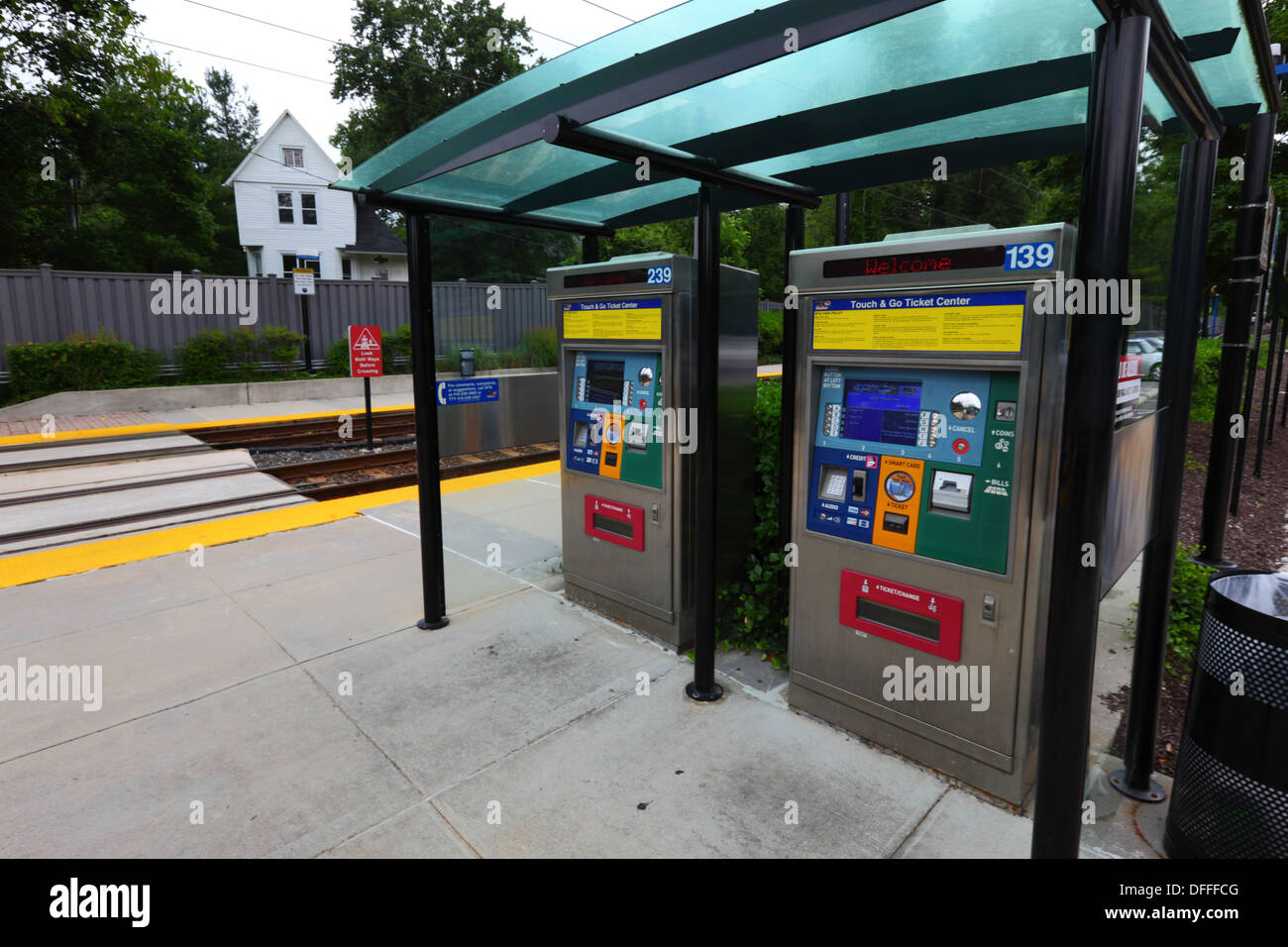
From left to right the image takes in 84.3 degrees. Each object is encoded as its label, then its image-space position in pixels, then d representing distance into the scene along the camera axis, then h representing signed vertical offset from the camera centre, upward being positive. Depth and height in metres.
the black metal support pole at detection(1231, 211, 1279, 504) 7.01 -0.92
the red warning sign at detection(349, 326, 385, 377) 10.95 +0.04
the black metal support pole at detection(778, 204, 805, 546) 4.09 -0.30
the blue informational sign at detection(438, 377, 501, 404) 5.06 -0.27
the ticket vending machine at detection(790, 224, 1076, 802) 2.72 -0.56
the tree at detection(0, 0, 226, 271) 17.00 +6.26
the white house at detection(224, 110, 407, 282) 30.92 +6.34
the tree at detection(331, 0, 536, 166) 34.88 +14.25
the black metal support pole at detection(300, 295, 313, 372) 18.34 +0.46
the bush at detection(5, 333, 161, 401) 13.95 -0.27
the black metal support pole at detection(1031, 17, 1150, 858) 1.65 -0.22
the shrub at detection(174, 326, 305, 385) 16.34 -0.02
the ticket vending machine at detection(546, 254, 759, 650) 4.21 -0.46
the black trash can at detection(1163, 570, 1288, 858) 2.26 -1.27
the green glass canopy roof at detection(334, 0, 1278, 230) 2.57 +1.14
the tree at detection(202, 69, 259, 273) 42.34 +15.13
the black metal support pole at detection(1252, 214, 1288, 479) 8.89 +0.56
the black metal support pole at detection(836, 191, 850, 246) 5.58 +1.10
